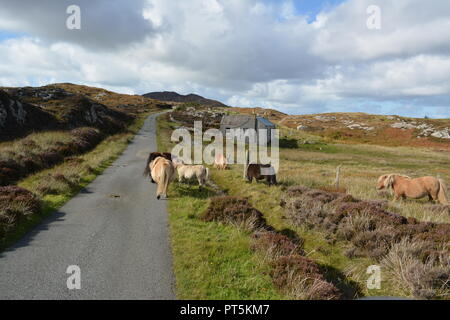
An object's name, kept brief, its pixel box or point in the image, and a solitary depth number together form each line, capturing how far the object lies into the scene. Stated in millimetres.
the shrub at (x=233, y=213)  10016
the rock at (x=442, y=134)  77312
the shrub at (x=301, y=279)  5375
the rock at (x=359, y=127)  93975
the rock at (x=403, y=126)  91125
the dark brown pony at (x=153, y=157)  16266
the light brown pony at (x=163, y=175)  12406
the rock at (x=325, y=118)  121612
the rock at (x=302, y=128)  97600
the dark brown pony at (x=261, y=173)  17531
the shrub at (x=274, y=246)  7319
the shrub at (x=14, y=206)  8070
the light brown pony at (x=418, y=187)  13508
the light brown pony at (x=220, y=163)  22906
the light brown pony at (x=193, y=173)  14492
